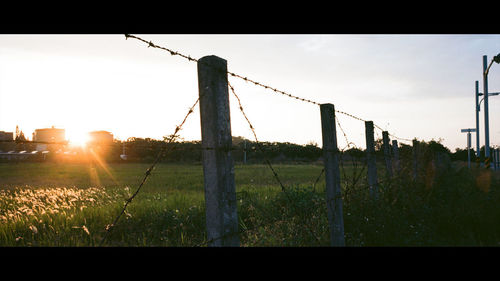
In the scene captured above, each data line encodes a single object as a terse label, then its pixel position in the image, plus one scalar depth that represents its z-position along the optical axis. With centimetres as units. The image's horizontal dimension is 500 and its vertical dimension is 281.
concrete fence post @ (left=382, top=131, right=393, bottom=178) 687
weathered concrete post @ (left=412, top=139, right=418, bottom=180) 821
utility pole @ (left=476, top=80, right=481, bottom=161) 2356
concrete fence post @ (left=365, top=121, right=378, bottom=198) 554
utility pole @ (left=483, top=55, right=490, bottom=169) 2060
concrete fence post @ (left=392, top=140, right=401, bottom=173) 775
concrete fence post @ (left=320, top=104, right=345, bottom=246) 375
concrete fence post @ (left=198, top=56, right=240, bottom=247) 200
